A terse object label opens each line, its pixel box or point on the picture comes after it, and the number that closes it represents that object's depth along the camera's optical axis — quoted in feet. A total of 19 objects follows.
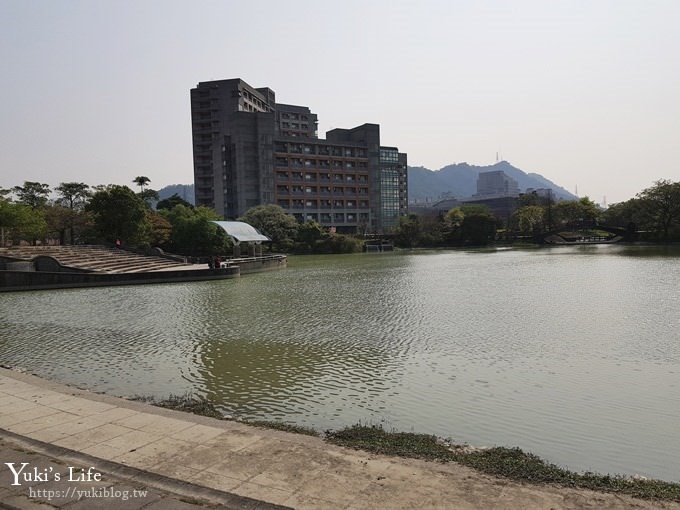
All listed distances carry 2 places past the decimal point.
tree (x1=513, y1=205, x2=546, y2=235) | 346.95
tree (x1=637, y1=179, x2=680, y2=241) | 274.77
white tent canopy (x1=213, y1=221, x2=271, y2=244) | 179.75
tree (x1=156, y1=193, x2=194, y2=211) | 321.67
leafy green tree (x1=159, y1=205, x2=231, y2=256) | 191.21
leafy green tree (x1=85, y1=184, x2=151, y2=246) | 161.99
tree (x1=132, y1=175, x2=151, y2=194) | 311.47
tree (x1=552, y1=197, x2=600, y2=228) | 360.28
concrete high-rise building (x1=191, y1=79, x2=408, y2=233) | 357.41
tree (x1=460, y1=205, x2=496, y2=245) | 325.62
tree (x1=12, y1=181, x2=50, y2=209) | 234.38
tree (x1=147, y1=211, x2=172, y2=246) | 182.29
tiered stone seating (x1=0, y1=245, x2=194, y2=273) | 124.47
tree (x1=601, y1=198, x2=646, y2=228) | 295.89
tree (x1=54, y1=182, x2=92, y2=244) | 242.17
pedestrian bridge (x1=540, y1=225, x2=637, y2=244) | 326.85
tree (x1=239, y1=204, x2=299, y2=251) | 261.24
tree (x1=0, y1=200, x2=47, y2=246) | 145.28
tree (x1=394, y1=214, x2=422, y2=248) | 328.90
